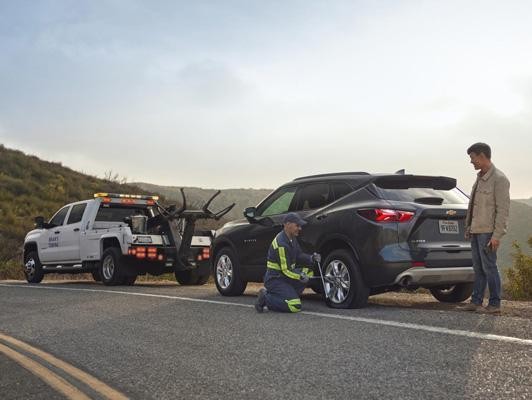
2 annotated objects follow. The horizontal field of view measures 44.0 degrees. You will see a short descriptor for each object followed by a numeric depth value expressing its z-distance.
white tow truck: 14.50
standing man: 7.77
